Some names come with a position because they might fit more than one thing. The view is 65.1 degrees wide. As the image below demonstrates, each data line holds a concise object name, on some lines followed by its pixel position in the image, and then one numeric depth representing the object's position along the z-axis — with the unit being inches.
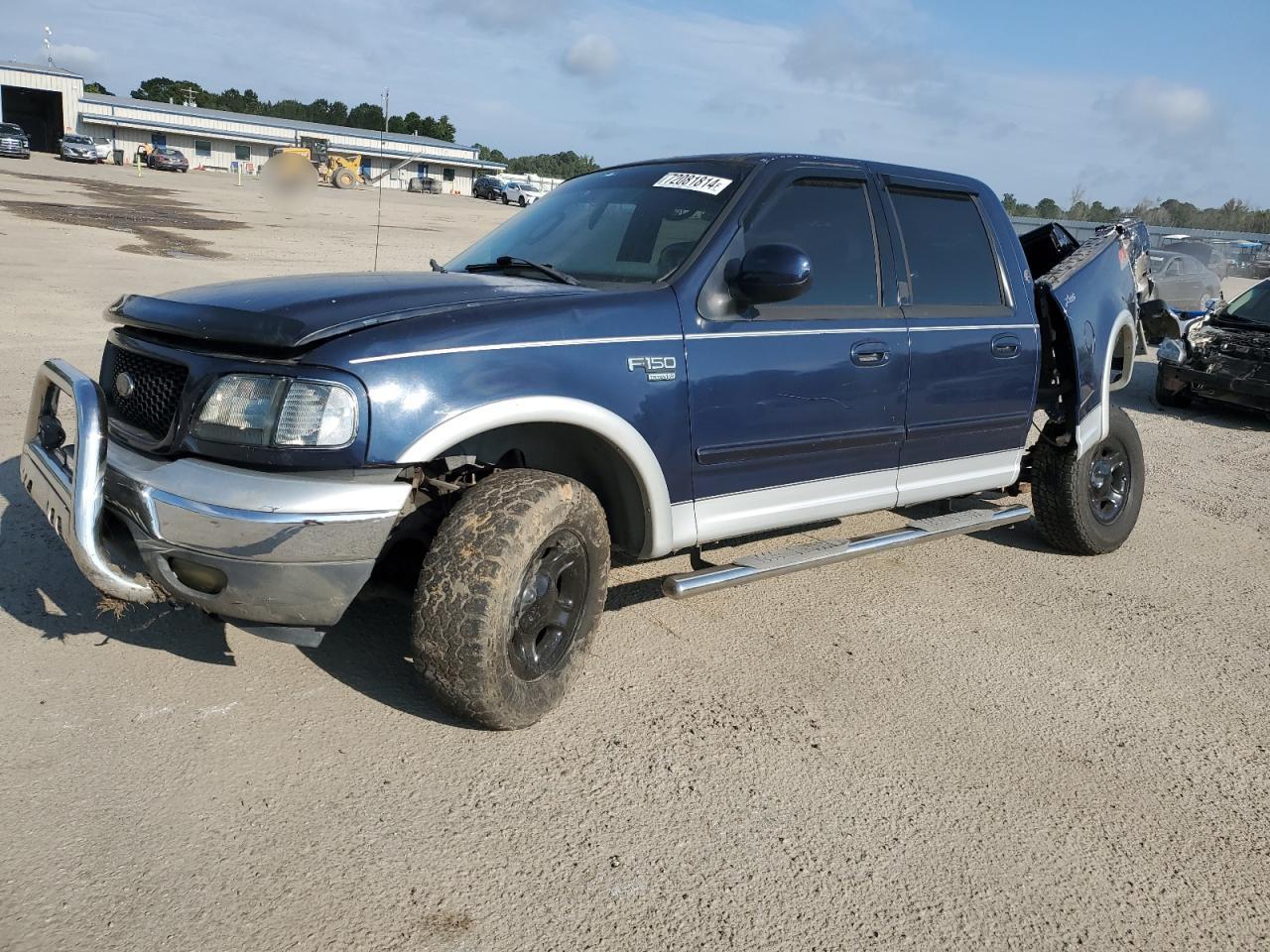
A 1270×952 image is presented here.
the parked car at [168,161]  2082.9
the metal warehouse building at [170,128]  2598.4
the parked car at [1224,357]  384.5
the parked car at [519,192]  2176.4
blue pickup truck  108.3
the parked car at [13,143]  1909.4
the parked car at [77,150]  2078.0
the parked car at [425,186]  2486.2
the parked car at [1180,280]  696.4
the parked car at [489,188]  2373.3
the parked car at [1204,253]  758.5
